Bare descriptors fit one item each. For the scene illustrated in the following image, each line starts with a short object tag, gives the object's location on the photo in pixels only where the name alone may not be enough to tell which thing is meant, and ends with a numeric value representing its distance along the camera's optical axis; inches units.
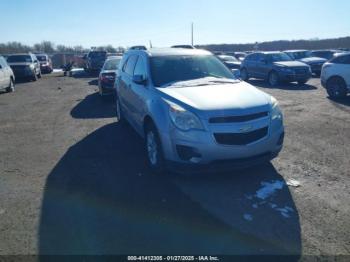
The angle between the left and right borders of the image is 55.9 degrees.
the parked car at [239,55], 1256.6
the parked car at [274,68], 648.4
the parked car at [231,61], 882.3
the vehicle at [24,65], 898.1
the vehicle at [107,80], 480.9
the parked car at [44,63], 1213.7
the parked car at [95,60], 1057.5
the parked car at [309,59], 842.8
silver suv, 173.9
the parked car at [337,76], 455.2
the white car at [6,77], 643.8
